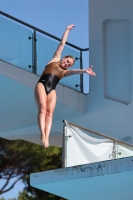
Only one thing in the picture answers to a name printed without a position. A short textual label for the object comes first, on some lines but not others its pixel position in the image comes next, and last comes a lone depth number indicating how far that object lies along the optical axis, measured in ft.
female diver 40.65
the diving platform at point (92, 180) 39.27
